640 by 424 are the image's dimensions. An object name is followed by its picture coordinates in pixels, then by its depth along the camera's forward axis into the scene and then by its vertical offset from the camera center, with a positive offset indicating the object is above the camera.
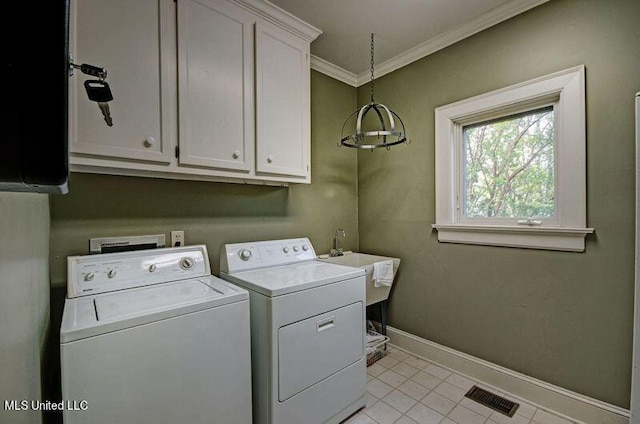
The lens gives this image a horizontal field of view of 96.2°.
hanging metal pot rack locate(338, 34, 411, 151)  1.95 +0.70
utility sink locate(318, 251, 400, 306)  2.30 -0.48
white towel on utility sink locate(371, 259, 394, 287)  2.32 -0.53
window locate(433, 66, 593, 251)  1.71 +0.29
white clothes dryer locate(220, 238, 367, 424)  1.44 -0.70
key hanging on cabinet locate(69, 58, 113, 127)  0.73 +0.34
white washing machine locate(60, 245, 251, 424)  1.01 -0.53
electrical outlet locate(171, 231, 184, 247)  1.84 -0.18
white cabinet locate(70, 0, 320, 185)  1.36 +0.69
